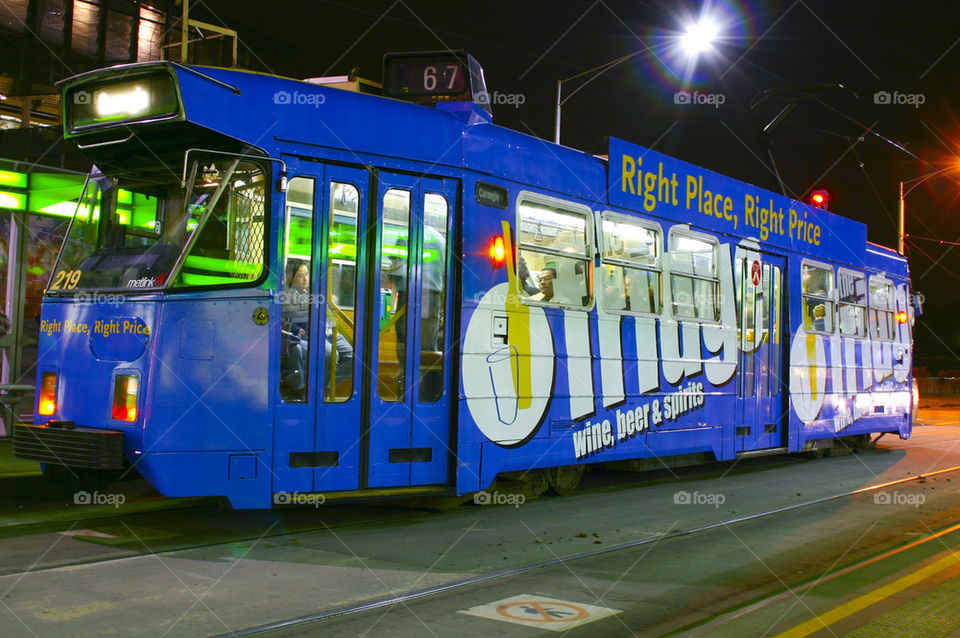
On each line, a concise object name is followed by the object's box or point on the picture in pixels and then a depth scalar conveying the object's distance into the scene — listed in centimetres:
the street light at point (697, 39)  1614
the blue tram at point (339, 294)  696
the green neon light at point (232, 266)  705
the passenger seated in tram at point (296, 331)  724
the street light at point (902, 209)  2650
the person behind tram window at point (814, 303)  1378
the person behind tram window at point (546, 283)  905
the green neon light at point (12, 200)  1284
